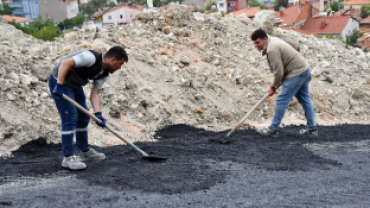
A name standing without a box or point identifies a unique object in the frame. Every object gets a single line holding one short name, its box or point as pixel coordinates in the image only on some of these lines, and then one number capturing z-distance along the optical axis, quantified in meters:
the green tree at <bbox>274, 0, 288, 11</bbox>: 46.41
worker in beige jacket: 5.19
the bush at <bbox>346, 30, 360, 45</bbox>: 30.51
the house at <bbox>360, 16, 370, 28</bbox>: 43.10
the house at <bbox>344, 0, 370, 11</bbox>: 50.31
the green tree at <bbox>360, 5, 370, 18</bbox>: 46.95
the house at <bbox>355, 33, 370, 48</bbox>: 25.98
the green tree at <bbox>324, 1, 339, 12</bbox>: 46.51
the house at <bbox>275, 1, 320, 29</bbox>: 28.91
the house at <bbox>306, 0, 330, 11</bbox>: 47.88
